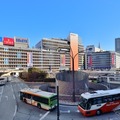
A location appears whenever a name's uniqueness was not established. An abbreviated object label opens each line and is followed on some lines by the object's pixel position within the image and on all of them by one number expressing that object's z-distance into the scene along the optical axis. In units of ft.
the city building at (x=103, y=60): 394.73
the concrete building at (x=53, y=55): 305.40
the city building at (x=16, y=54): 248.82
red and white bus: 43.07
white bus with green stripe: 48.50
